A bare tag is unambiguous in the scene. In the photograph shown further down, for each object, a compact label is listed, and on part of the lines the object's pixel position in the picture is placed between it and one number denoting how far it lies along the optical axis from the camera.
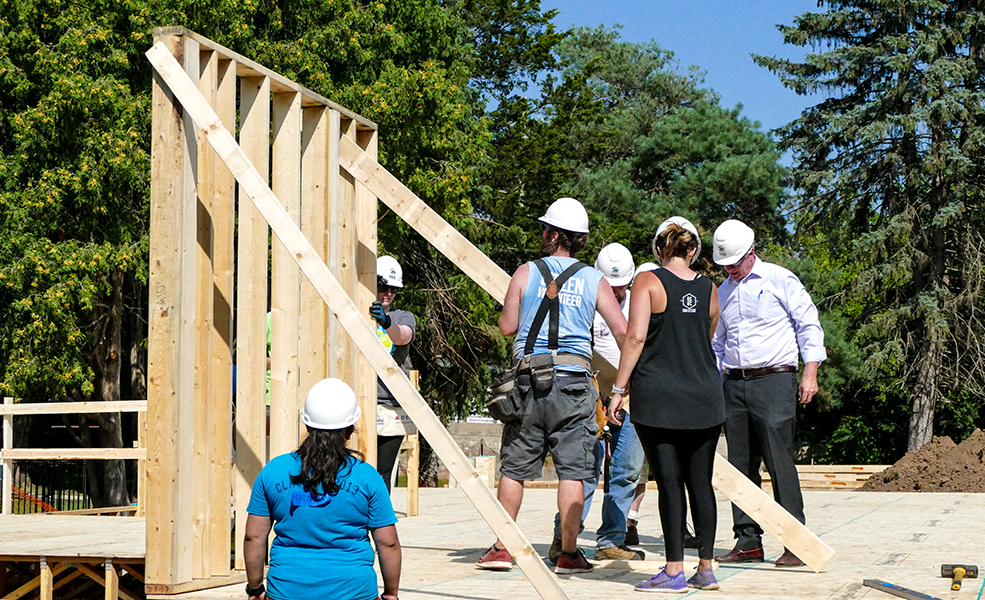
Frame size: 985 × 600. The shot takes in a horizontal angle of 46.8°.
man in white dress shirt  6.41
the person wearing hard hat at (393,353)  6.91
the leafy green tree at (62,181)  17.34
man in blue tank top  5.54
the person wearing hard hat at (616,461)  6.55
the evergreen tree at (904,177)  27.47
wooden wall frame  5.14
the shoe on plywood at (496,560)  5.95
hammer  5.35
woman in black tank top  5.23
